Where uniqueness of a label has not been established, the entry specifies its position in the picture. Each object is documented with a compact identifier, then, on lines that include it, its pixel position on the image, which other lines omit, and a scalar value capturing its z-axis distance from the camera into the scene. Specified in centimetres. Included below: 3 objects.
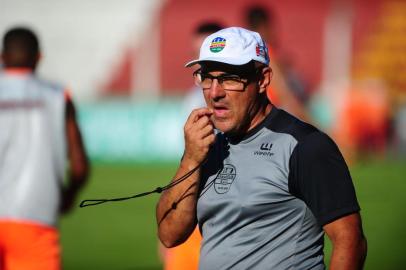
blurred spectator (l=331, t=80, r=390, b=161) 4887
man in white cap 739
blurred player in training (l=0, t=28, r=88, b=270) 1178
